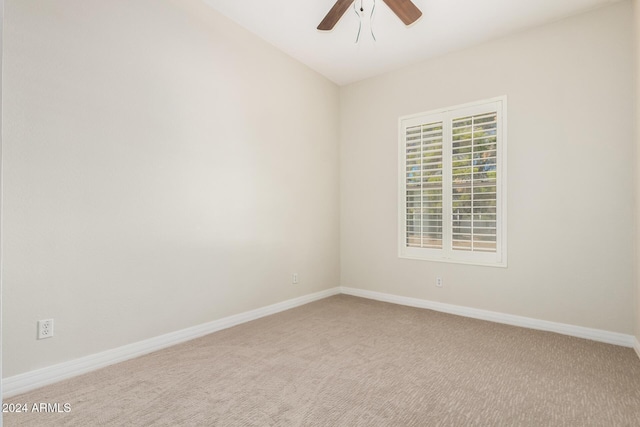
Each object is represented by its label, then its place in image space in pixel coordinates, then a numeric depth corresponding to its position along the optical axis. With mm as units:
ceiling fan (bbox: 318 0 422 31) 2491
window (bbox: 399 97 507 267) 3500
